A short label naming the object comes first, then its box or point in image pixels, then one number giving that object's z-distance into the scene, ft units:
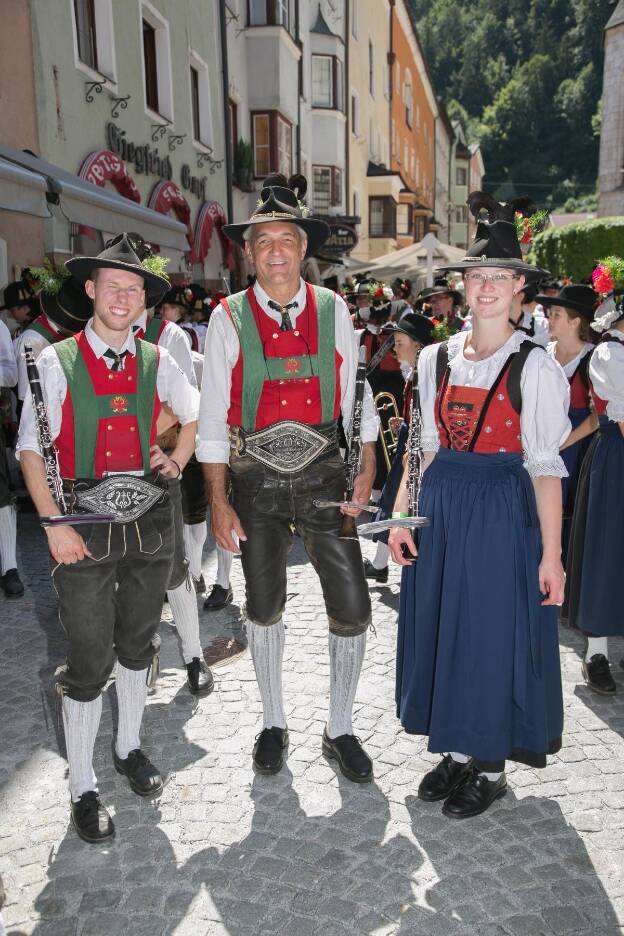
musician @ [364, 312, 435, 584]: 18.34
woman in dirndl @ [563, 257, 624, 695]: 14.01
